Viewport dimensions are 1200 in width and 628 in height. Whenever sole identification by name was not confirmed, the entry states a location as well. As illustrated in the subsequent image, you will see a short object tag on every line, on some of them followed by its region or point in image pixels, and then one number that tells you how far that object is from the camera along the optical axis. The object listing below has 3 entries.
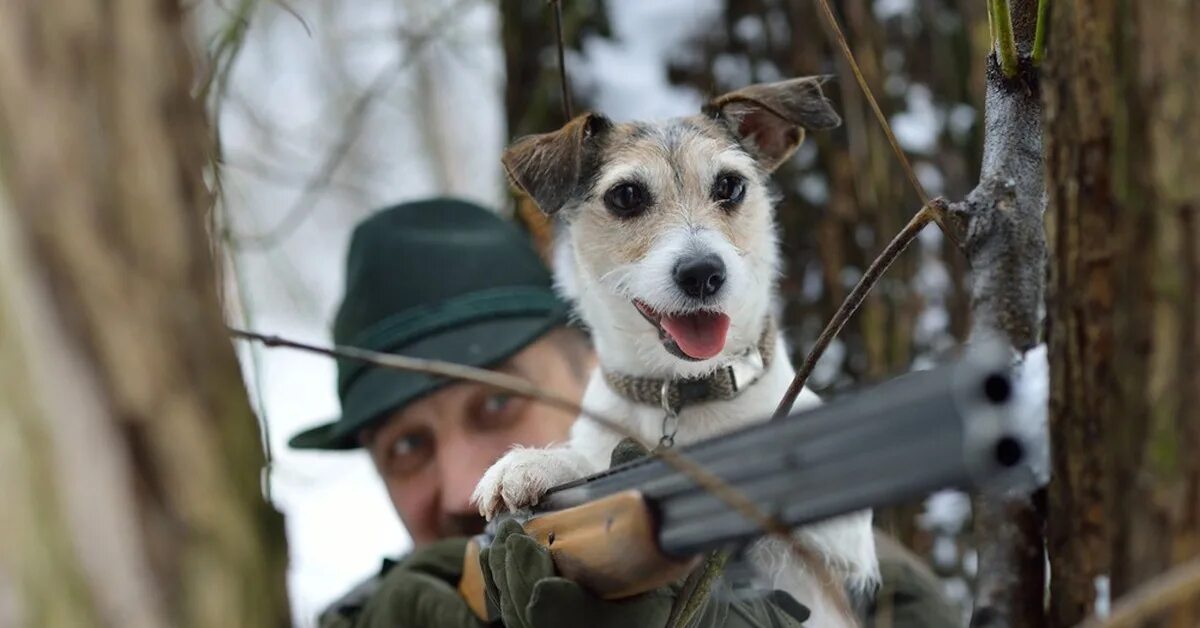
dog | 1.70
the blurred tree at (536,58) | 2.14
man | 1.94
